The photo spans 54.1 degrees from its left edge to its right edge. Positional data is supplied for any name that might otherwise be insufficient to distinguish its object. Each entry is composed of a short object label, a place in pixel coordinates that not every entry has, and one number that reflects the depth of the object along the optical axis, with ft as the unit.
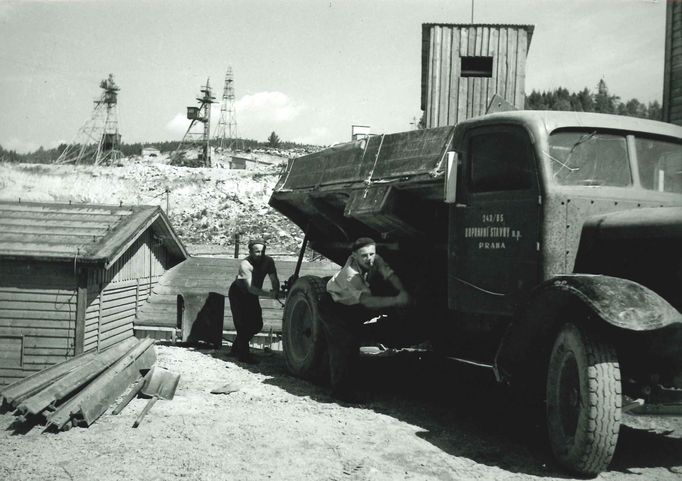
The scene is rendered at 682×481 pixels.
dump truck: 13.04
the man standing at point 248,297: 28.37
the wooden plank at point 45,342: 35.78
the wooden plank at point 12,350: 35.55
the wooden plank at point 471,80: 49.85
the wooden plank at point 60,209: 38.19
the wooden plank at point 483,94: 50.29
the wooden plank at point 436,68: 49.80
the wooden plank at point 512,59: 49.73
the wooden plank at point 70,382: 17.70
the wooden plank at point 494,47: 49.83
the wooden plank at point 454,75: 49.90
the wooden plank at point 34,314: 35.37
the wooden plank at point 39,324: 35.45
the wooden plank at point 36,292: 35.19
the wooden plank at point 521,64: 49.80
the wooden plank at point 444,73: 49.85
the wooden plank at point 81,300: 35.14
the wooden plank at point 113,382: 17.60
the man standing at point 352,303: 20.08
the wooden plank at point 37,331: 35.53
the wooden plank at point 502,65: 49.80
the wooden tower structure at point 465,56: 49.80
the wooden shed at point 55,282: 34.65
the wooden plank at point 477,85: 49.85
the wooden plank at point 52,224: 36.47
